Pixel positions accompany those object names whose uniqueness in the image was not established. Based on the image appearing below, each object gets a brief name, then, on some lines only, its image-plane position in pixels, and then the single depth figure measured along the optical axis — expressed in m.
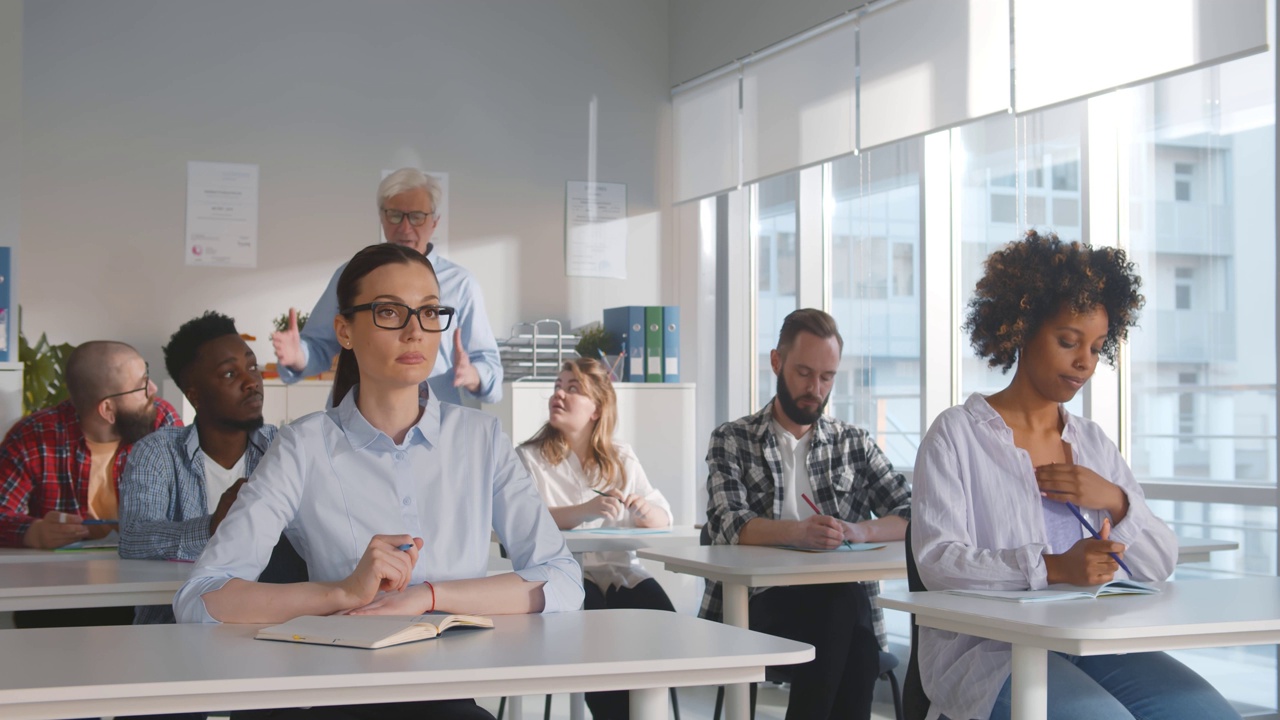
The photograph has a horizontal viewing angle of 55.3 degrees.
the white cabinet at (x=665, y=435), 5.70
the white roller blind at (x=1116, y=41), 3.60
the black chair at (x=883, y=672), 3.03
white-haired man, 3.49
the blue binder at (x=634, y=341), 5.75
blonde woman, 3.84
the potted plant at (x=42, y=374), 4.72
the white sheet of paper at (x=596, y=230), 6.12
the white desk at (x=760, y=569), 2.67
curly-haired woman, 2.10
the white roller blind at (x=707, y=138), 5.95
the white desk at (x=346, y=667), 1.38
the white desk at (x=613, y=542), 3.27
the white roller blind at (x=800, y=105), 5.17
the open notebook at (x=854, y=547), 3.00
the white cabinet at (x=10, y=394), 3.92
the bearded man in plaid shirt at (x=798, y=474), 3.23
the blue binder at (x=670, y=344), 5.79
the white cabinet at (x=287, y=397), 5.10
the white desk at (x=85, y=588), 2.20
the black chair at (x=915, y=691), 2.22
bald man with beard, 3.22
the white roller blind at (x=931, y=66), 4.38
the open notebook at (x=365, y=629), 1.59
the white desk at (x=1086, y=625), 1.77
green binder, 5.77
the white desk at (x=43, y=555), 2.75
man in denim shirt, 2.70
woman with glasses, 1.89
